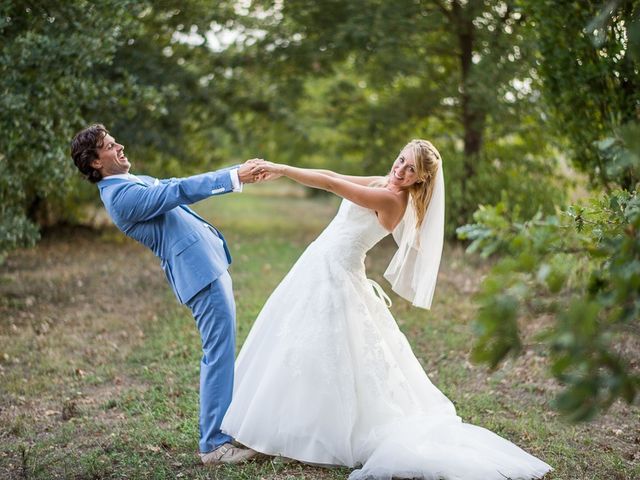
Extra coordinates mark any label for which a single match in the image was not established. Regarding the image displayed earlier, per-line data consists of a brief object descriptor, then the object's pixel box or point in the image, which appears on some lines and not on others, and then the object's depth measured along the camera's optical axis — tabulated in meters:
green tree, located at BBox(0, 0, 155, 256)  7.21
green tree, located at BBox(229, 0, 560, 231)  12.02
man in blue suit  4.25
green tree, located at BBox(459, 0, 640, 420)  2.11
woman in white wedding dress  4.09
